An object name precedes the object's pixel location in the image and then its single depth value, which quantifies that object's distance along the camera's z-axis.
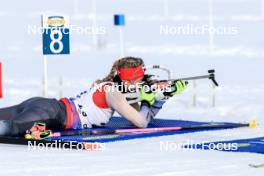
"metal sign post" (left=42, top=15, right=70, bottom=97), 21.65
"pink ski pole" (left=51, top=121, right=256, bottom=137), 16.23
